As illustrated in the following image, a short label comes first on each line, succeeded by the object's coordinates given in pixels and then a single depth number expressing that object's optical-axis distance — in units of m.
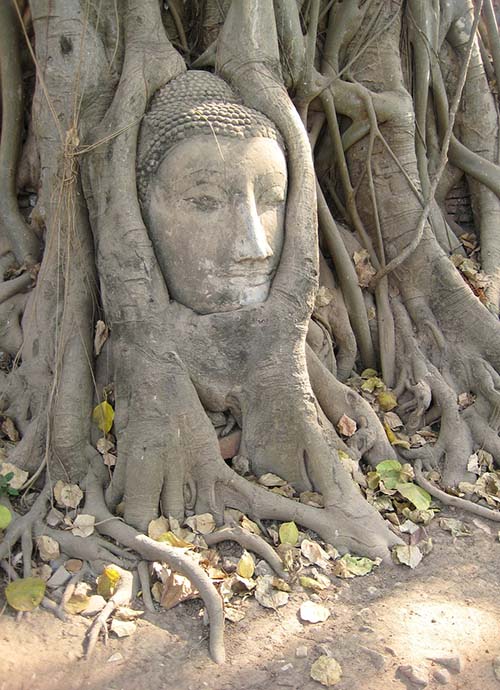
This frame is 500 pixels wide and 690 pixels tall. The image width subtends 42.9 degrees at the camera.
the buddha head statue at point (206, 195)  2.92
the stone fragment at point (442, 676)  2.08
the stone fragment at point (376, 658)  2.13
